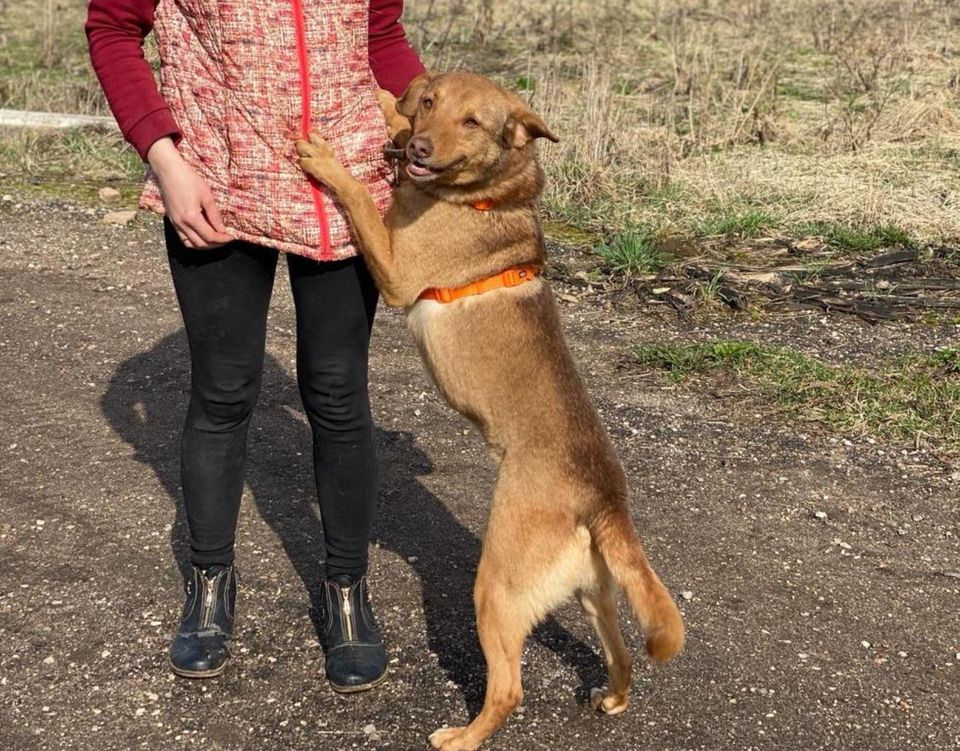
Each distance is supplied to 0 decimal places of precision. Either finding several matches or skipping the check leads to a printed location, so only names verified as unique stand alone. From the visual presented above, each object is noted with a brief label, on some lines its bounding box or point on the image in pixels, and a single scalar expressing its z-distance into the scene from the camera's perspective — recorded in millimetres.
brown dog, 2994
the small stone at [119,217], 7633
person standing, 2848
